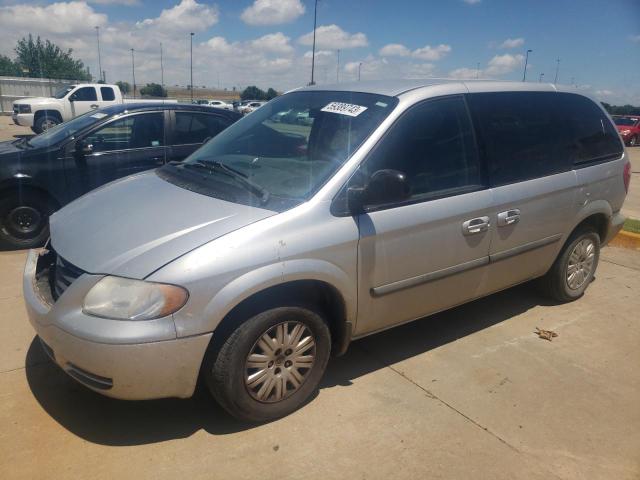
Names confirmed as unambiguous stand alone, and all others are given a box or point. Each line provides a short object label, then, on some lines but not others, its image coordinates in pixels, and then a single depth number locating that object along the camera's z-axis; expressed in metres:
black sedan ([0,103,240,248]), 5.66
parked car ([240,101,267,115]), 38.25
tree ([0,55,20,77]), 61.70
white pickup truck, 19.98
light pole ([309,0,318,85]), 35.26
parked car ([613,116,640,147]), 27.19
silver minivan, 2.43
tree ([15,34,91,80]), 53.88
